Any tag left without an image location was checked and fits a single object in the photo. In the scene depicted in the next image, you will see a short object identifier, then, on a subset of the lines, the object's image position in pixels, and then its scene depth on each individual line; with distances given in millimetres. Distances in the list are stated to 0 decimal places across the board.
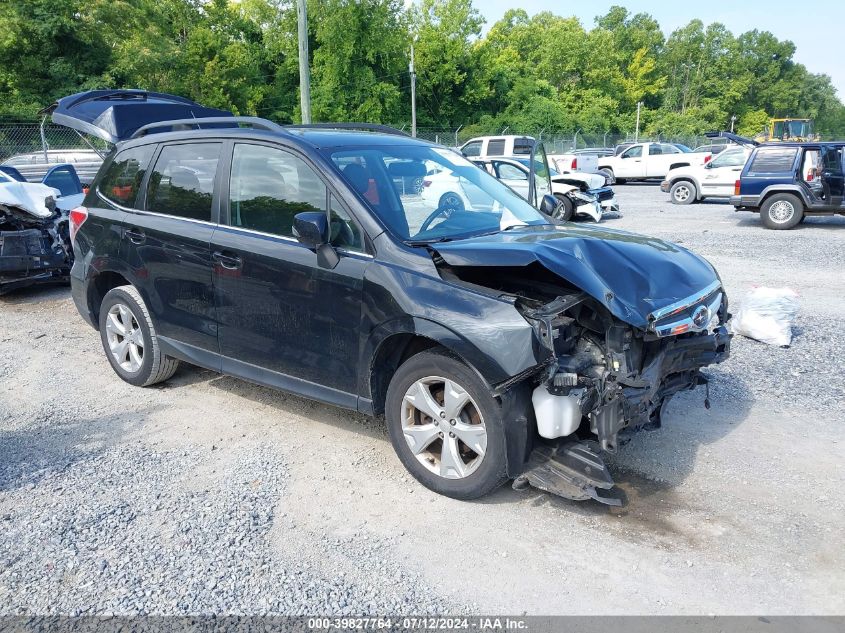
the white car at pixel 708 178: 18859
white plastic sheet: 6395
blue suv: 13664
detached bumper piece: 3354
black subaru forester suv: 3398
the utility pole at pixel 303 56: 17281
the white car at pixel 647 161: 27141
